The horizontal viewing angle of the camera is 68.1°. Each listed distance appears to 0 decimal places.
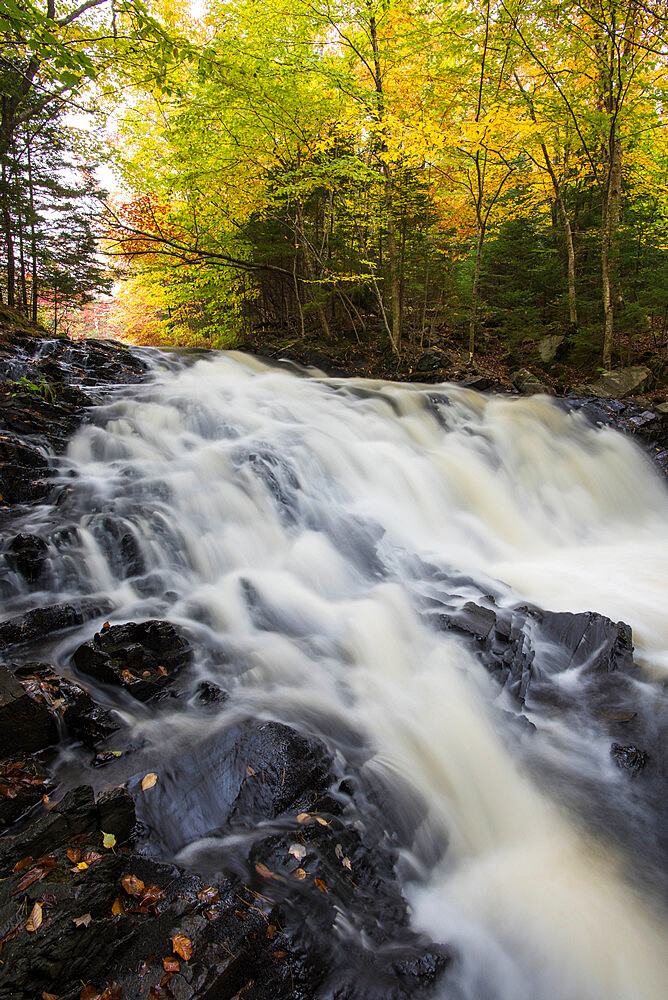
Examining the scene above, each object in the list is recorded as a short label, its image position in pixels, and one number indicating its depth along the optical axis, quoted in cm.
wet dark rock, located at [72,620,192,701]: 297
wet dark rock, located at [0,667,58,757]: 233
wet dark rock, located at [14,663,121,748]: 257
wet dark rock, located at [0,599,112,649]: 321
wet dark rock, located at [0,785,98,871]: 182
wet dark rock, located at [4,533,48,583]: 372
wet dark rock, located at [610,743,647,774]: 297
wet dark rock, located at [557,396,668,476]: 816
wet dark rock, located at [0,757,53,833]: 207
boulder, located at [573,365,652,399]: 915
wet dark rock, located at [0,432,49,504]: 466
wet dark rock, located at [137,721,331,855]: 224
